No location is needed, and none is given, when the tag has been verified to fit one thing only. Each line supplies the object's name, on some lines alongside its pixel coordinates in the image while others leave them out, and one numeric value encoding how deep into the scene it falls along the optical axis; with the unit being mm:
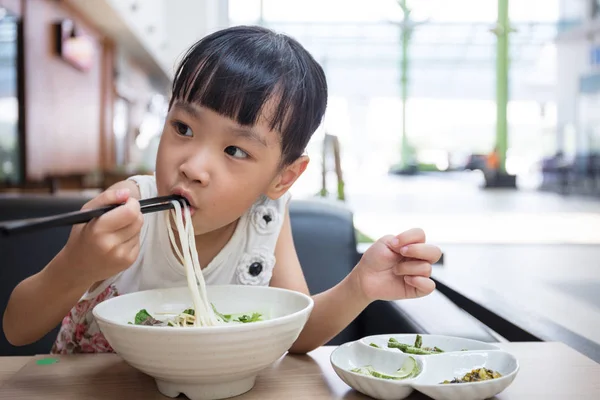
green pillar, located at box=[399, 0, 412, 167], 16156
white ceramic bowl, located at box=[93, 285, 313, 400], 614
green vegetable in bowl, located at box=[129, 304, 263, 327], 753
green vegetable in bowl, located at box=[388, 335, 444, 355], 778
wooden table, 680
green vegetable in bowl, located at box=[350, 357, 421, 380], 696
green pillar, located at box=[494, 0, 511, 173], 12273
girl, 841
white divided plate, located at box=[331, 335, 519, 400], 639
